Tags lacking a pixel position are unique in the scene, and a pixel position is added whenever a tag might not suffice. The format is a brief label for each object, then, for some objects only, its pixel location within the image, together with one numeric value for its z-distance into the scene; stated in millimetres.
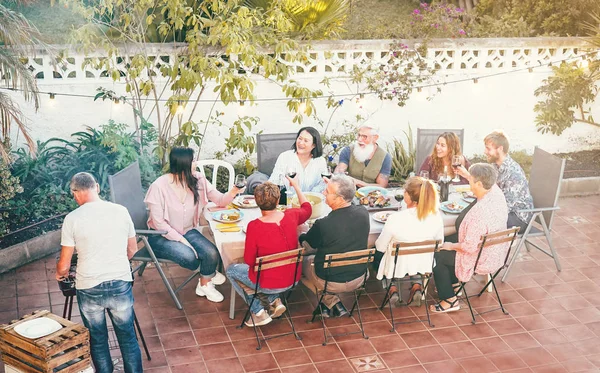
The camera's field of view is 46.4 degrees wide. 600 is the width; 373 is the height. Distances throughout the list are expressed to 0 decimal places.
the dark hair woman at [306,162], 6410
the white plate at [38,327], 4266
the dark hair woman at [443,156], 6430
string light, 7460
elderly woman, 5406
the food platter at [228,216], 5559
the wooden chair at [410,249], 5152
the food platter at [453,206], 5869
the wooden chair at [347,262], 4965
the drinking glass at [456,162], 6086
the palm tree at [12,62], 5531
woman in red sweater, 4957
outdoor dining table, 5301
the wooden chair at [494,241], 5340
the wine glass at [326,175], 5852
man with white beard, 6748
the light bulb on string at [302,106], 7730
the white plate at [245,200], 5836
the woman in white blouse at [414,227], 5234
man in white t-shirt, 4242
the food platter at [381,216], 5663
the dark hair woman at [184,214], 5562
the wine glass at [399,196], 5706
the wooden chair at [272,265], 4910
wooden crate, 4166
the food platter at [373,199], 5922
